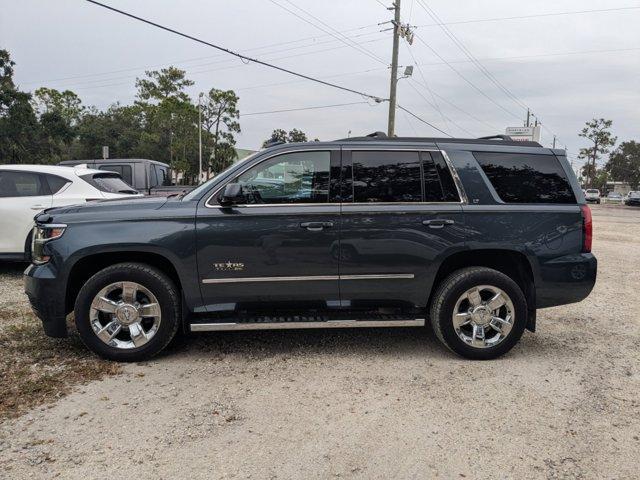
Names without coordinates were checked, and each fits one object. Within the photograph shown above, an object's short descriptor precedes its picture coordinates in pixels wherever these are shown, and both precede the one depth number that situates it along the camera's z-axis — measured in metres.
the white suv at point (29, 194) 7.02
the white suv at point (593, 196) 51.72
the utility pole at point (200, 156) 45.39
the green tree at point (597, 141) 76.62
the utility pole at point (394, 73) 23.41
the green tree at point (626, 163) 78.56
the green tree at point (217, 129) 52.34
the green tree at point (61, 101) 67.25
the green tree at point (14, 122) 28.64
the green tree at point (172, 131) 50.28
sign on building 34.56
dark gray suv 4.14
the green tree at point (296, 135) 65.14
